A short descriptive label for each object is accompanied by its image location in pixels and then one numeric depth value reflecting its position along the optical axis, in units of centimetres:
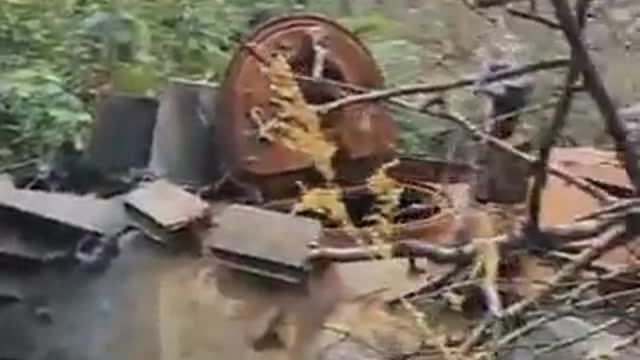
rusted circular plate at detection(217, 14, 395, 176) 518
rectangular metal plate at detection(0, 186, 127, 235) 490
